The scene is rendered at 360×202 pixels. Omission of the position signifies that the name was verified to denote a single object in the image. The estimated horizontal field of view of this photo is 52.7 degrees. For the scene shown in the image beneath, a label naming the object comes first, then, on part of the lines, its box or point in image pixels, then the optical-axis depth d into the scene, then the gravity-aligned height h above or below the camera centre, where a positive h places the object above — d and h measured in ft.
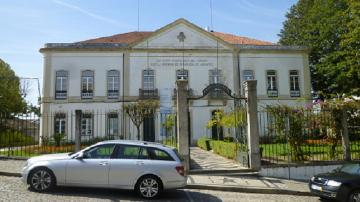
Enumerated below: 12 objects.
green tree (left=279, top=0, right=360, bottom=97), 100.27 +26.82
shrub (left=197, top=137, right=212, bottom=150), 76.84 -3.98
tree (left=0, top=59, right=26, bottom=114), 114.93 +12.45
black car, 32.40 -5.52
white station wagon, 31.58 -3.91
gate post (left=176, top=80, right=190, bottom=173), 45.38 +0.69
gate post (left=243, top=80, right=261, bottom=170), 46.21 +0.00
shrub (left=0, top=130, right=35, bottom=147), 63.10 -1.62
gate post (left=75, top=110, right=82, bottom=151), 48.79 -0.20
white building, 99.45 +15.25
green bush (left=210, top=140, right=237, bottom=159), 54.03 -3.68
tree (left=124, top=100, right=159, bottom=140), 69.62 +2.99
